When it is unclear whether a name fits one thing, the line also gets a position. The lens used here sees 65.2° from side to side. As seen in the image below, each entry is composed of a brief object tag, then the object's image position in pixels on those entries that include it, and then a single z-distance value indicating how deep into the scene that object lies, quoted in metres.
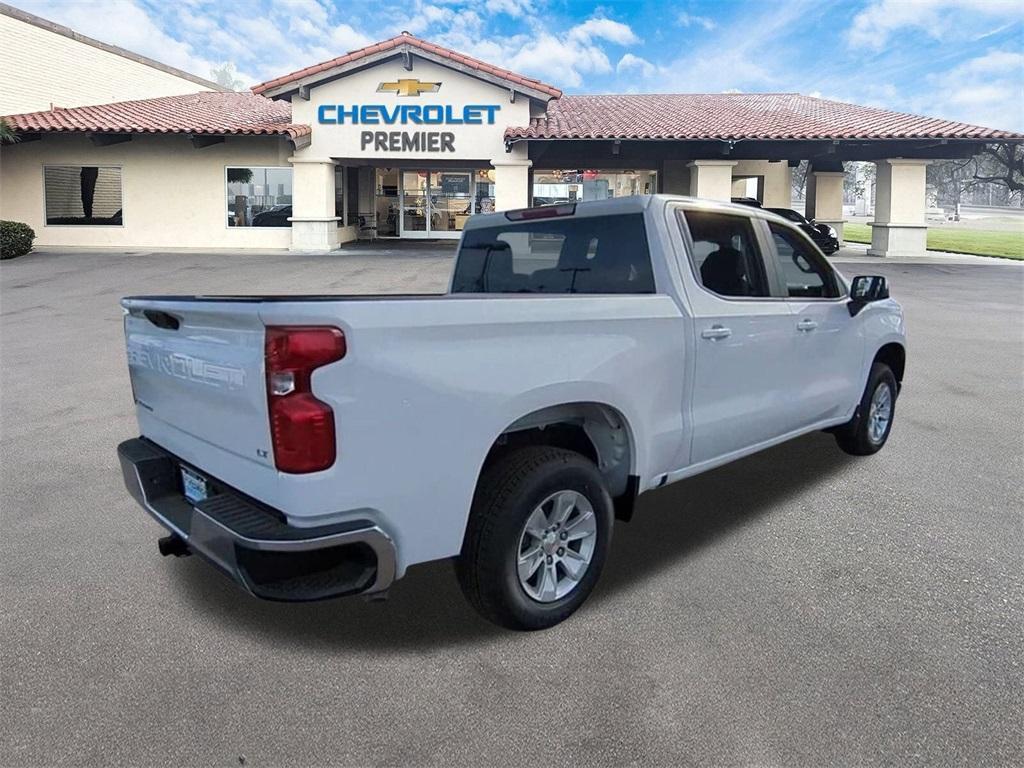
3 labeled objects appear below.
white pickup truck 2.67
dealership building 23.61
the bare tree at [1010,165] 39.25
